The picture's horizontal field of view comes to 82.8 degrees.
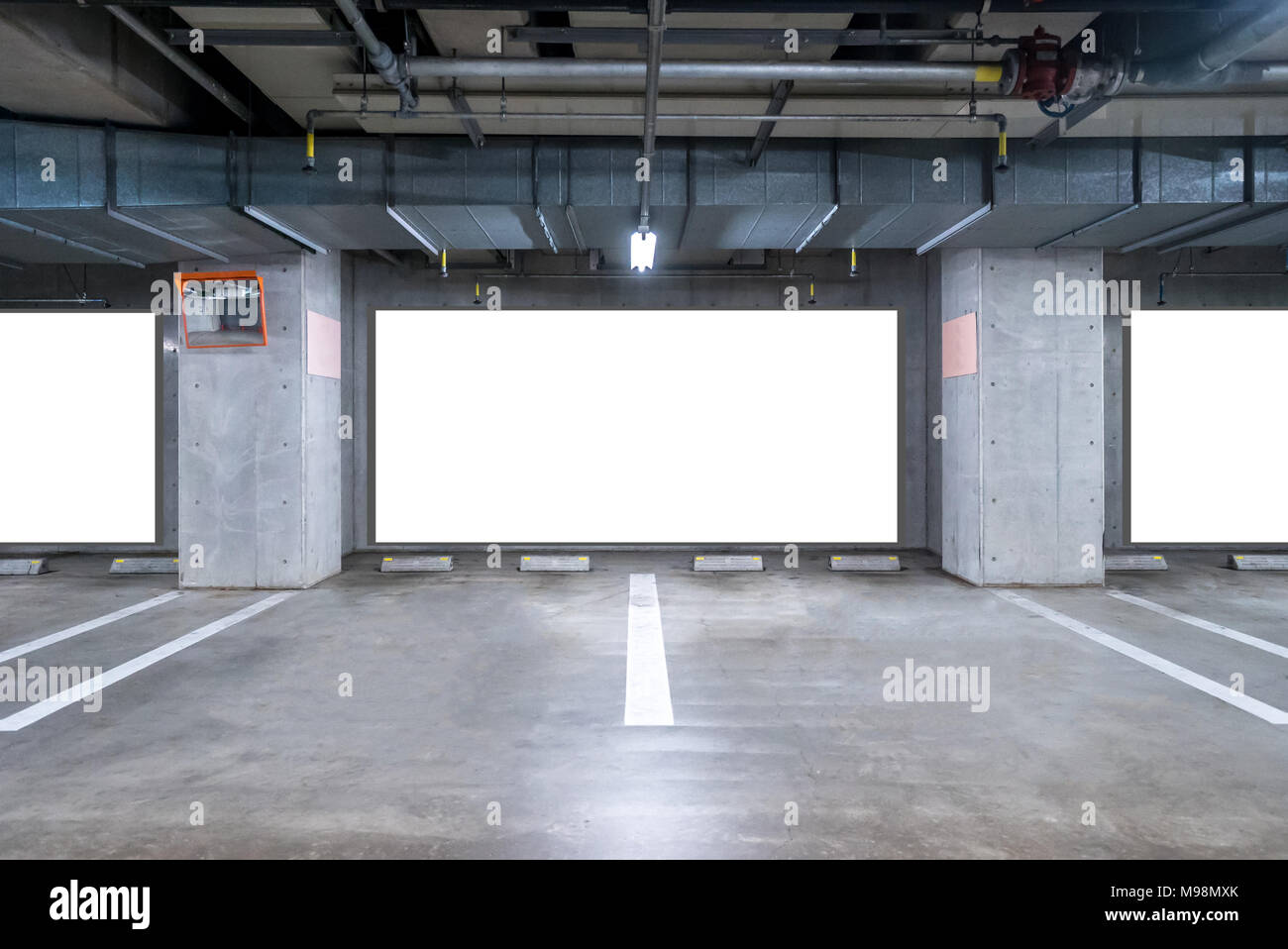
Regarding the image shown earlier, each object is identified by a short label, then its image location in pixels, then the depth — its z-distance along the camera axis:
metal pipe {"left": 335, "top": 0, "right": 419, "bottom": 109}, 4.42
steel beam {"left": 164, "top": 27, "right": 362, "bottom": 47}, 5.00
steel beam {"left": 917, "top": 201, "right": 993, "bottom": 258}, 7.48
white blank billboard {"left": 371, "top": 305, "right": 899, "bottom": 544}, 11.96
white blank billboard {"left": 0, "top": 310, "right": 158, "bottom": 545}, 11.68
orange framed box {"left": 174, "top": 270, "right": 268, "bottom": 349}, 9.09
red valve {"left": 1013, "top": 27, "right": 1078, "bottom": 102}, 4.99
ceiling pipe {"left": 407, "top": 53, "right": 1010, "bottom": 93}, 5.12
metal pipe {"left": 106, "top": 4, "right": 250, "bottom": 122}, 4.93
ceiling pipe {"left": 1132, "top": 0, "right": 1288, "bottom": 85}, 4.20
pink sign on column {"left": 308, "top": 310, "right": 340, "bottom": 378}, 9.38
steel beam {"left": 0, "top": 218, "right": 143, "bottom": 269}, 7.29
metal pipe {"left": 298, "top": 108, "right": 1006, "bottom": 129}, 6.00
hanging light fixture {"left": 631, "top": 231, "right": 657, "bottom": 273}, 7.85
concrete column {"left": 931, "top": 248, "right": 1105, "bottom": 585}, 9.27
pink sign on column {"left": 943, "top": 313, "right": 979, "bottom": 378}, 9.47
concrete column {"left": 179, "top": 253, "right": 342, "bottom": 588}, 9.10
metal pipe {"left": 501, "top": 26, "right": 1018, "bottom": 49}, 5.06
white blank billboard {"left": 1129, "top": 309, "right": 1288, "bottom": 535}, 11.70
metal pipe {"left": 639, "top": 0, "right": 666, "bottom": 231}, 4.38
